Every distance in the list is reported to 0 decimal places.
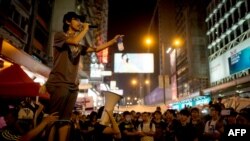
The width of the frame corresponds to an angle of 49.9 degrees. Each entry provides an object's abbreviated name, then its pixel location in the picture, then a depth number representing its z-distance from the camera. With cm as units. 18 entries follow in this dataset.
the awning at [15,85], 660
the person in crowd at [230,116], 732
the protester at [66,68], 313
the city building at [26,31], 1288
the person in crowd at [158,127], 891
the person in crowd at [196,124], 765
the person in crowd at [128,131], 848
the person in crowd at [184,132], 757
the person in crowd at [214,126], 718
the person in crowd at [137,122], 997
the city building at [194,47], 5709
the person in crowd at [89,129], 869
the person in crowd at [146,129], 878
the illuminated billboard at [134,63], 3522
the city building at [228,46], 2900
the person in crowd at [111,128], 375
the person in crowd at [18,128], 245
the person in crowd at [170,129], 855
